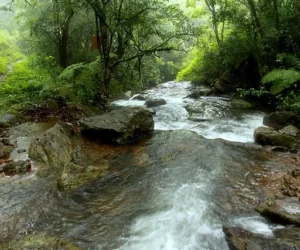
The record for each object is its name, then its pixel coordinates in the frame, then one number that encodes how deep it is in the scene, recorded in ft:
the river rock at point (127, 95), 53.95
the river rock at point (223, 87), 51.90
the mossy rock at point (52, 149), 19.36
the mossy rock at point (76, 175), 16.35
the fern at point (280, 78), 30.25
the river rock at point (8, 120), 26.08
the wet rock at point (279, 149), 22.56
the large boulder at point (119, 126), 25.32
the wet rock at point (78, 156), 20.59
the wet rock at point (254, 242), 11.10
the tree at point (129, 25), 30.32
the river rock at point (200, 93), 51.30
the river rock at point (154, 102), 45.06
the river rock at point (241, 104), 39.68
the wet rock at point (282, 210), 12.85
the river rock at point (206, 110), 35.32
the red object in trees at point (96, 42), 31.95
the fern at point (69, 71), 29.96
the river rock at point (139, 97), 51.98
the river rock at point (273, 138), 23.43
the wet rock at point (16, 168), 17.30
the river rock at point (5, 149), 19.32
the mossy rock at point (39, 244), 10.57
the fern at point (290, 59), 32.87
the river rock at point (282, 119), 28.45
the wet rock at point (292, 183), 15.51
